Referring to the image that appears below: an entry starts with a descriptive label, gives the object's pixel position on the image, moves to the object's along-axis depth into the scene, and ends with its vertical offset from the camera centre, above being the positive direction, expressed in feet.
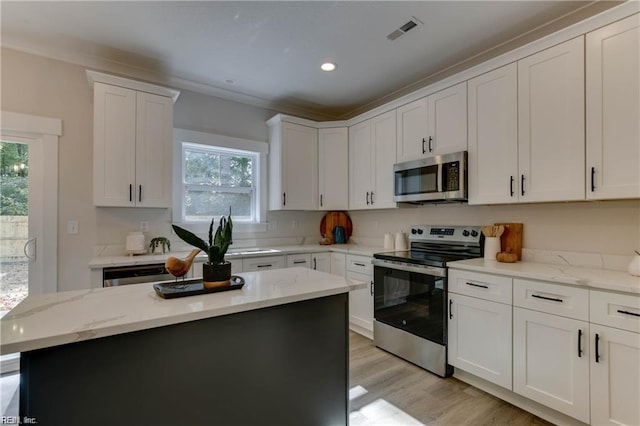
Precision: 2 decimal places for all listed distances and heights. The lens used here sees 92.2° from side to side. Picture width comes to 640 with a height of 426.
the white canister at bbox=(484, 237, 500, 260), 8.43 -0.87
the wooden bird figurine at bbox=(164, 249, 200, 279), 4.65 -0.78
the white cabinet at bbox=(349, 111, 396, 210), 11.14 +2.05
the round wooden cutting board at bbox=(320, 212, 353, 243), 14.16 -0.38
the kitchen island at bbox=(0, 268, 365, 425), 3.38 -1.86
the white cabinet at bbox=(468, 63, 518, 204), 7.77 +2.11
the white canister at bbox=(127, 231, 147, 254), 9.47 -0.91
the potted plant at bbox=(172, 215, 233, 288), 4.88 -0.75
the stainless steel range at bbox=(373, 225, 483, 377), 8.19 -2.30
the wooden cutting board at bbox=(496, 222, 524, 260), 8.41 -0.62
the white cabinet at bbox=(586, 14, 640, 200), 5.93 +2.12
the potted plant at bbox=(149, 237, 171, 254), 10.18 -0.99
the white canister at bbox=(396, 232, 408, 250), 11.27 -0.95
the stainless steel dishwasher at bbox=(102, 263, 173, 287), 8.32 -1.68
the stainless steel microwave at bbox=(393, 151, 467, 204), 8.82 +1.12
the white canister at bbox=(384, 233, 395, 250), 11.55 -1.02
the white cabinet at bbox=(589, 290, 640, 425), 5.20 -2.51
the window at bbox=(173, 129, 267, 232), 11.30 +1.40
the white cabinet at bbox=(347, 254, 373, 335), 10.63 -2.90
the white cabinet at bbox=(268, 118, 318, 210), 12.48 +2.02
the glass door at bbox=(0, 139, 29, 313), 8.68 -0.29
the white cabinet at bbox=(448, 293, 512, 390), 6.92 -2.94
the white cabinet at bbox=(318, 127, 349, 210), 13.02 +2.01
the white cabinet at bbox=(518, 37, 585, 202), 6.68 +2.11
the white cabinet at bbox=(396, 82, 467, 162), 8.93 +2.84
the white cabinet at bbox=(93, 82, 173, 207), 9.02 +2.05
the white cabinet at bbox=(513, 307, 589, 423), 5.79 -2.93
